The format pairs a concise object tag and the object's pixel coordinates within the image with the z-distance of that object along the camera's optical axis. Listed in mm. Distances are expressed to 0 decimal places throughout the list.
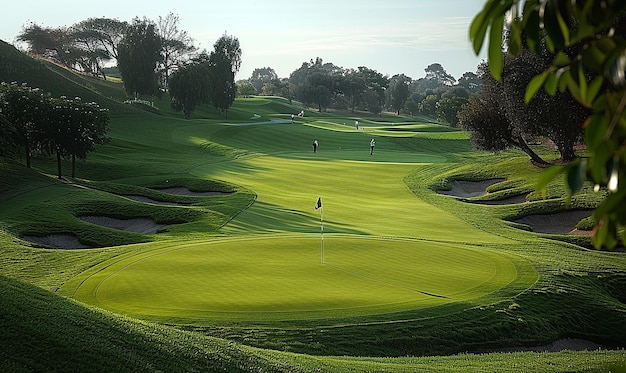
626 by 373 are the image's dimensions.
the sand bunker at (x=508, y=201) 42031
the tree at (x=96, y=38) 125125
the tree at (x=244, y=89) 188625
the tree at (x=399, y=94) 171125
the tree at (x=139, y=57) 93062
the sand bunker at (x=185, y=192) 41909
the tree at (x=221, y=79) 103000
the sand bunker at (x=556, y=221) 34625
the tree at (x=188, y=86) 89000
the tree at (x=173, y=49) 118812
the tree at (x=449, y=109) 124950
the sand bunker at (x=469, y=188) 47906
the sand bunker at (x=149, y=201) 37438
